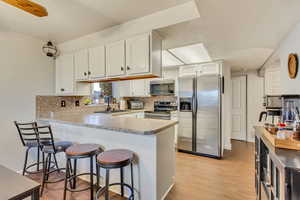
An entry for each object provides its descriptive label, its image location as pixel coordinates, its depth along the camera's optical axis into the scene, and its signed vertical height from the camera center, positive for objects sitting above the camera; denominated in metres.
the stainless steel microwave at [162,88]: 4.30 +0.36
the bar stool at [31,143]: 2.27 -0.65
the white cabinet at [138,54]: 2.04 +0.64
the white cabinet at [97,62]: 2.48 +0.63
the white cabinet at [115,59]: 2.27 +0.63
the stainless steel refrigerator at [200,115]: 3.33 -0.34
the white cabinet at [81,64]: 2.69 +0.64
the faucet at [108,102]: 4.00 -0.05
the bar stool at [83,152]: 1.74 -0.60
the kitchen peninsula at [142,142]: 1.74 -0.55
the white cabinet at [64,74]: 2.90 +0.51
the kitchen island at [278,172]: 0.86 -0.50
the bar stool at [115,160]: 1.52 -0.61
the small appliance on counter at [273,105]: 1.82 -0.06
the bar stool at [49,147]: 2.04 -0.64
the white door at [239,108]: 4.69 -0.24
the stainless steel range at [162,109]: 4.06 -0.27
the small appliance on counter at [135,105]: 4.71 -0.15
